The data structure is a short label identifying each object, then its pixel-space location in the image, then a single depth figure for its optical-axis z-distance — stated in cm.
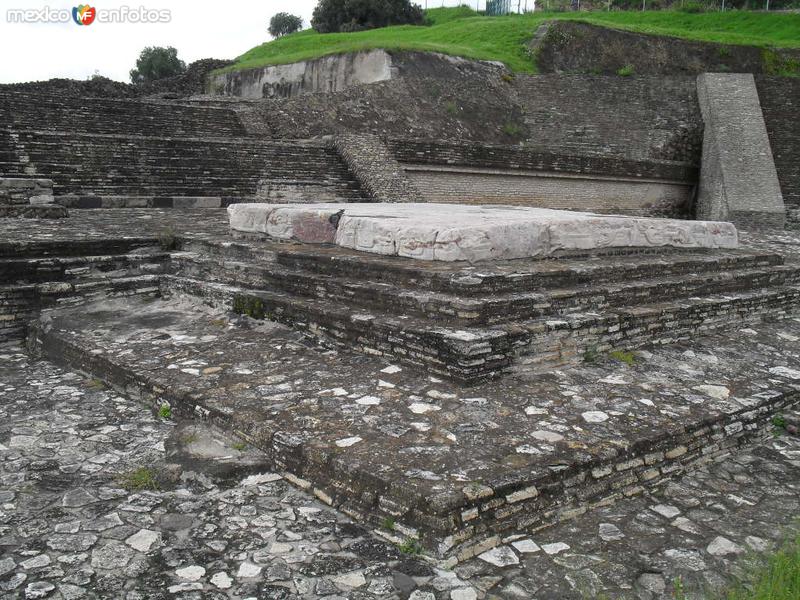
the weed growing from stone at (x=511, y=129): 1552
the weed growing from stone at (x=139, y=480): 259
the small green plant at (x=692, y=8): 2678
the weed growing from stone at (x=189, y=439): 292
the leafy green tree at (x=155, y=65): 2977
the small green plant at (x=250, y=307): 446
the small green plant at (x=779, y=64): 1939
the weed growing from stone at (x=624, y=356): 387
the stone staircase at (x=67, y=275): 470
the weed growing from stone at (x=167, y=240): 577
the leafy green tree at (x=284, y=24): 3594
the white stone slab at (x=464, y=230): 427
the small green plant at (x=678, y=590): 197
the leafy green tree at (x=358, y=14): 2584
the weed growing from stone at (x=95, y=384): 375
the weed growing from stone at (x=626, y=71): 1847
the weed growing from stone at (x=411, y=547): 217
